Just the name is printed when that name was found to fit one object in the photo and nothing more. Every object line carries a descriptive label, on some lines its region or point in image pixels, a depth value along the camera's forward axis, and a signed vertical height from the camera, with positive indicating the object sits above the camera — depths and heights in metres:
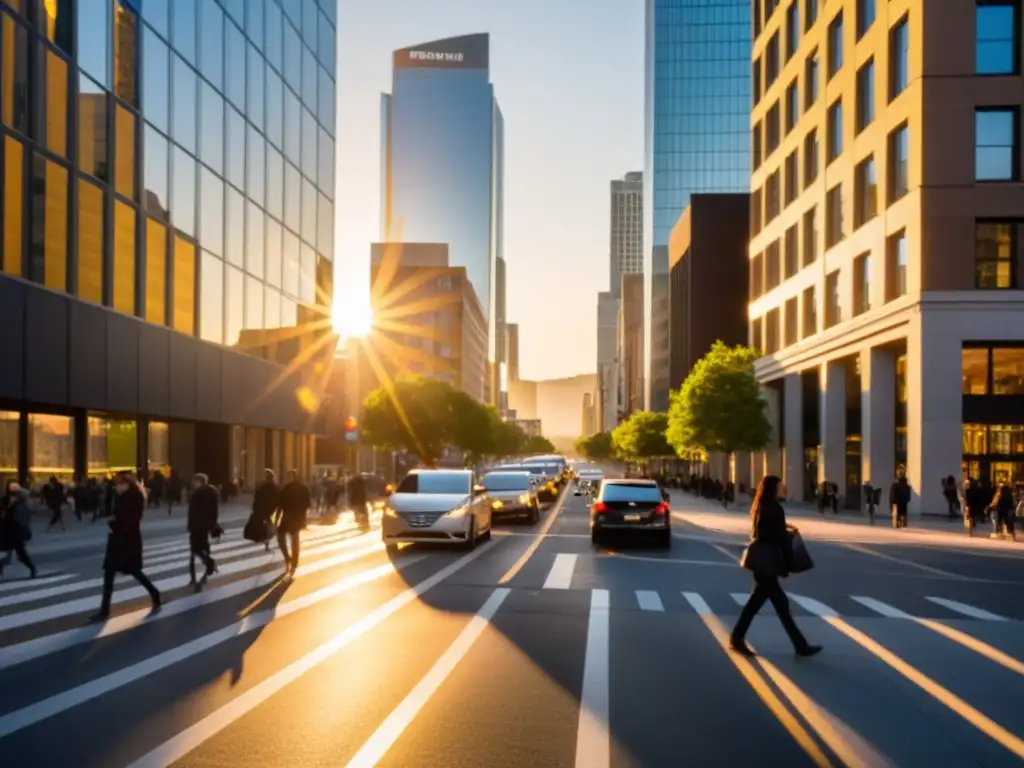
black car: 26.50 -2.26
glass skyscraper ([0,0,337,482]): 33.84 +6.64
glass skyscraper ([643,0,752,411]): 149.25 +41.23
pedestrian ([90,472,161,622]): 13.45 -1.52
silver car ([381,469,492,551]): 23.56 -1.99
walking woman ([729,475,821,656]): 10.95 -1.31
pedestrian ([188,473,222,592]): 17.03 -1.51
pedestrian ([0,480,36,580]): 18.94 -1.89
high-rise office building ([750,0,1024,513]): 39.09 +6.43
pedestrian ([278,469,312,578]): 18.75 -1.64
